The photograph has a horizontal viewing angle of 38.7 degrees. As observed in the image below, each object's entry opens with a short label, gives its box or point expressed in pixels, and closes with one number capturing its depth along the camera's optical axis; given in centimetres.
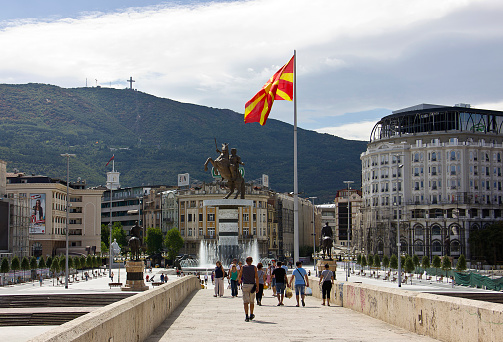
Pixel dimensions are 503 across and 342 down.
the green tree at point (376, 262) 10562
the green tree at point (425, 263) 9544
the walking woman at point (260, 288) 2553
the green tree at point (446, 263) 8666
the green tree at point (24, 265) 8488
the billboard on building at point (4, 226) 9369
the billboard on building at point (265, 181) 17111
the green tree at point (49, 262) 9912
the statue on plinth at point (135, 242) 4381
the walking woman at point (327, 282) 2464
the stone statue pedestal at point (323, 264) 3855
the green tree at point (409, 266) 8969
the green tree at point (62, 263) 8971
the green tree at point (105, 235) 16400
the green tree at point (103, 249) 14890
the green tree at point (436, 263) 9481
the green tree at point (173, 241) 13512
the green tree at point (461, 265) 8550
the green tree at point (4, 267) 7512
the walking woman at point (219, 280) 2990
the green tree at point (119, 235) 15750
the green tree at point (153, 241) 14599
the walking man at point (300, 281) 2434
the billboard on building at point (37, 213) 12212
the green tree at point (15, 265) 8181
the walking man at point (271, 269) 3080
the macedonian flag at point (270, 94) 3925
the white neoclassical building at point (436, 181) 12531
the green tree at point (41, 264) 9436
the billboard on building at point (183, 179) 17462
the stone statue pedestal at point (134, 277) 4522
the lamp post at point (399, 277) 6681
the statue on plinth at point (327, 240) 3834
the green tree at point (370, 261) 10808
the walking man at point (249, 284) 1928
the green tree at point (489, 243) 11506
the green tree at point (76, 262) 10412
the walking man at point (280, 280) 2488
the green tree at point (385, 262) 10525
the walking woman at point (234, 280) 3088
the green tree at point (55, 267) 8671
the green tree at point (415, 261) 10056
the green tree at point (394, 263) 9650
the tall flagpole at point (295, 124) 3630
